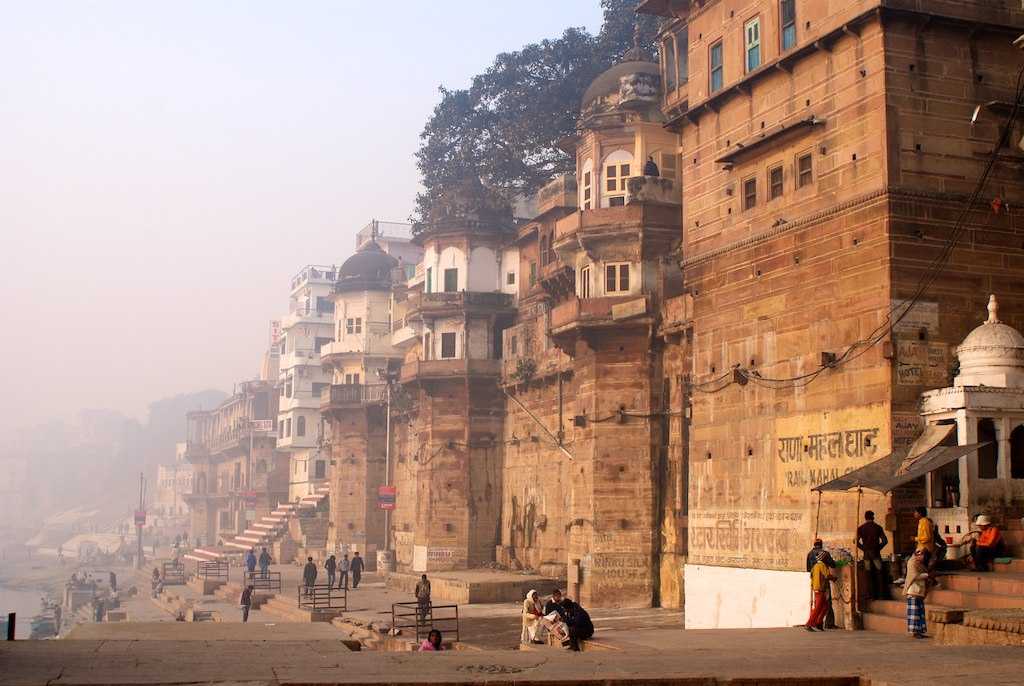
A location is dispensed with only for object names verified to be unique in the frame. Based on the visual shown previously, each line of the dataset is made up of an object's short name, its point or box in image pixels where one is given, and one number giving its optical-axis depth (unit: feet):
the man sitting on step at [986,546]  53.72
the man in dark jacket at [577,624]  55.62
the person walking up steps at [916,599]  49.08
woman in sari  63.87
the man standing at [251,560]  156.28
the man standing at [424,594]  86.95
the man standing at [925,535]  52.75
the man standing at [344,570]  135.14
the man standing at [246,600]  120.42
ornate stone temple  58.80
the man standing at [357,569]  137.69
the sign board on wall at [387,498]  162.29
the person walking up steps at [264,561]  158.10
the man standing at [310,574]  129.18
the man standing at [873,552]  56.18
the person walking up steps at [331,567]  132.36
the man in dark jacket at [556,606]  57.13
